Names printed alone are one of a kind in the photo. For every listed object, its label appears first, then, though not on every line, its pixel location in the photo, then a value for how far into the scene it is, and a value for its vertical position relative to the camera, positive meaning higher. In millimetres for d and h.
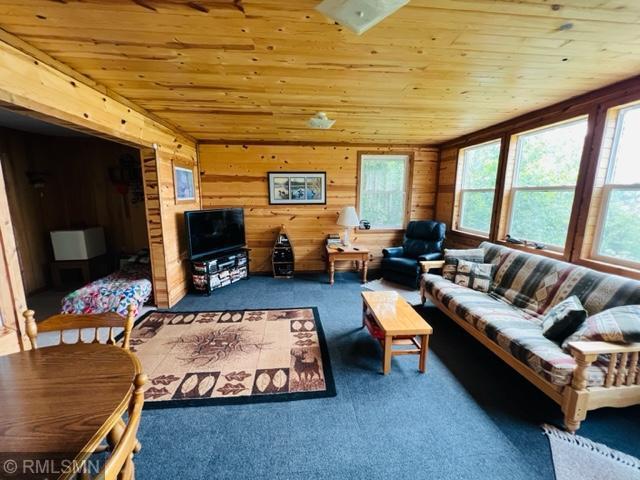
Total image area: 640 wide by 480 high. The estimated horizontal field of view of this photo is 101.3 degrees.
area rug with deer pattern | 1924 -1428
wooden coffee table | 2074 -1051
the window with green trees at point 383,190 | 4777 +95
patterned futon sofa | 1572 -1035
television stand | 3768 -1145
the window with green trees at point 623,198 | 2189 -11
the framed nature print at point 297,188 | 4574 +115
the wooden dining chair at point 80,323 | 1272 -650
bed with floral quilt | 2961 -1172
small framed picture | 3629 +150
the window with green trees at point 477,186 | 3719 +150
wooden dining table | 694 -690
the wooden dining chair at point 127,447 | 583 -620
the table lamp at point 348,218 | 4355 -380
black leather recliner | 4031 -913
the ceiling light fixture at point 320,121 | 2775 +786
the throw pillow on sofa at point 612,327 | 1567 -805
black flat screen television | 3625 -548
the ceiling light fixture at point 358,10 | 1175 +852
